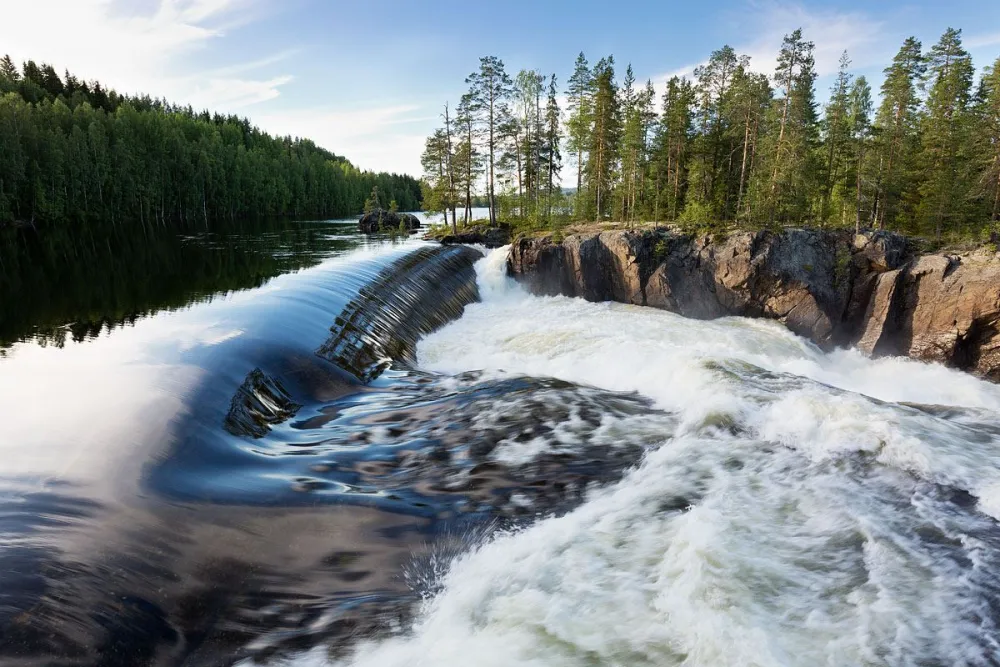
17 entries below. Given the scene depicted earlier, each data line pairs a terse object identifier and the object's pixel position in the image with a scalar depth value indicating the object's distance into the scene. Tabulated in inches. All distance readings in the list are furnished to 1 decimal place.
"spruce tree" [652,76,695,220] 1304.1
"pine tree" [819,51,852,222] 1252.5
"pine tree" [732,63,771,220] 1217.4
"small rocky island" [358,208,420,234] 2452.4
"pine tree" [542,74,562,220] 1812.3
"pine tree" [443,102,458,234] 1900.8
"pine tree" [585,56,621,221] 1427.2
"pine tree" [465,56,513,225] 1727.4
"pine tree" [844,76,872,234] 1107.9
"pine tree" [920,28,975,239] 1110.4
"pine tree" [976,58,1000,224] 1022.4
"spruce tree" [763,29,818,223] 1013.8
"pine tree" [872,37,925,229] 1238.9
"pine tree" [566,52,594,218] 1563.7
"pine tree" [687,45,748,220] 1332.4
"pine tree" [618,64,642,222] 1280.8
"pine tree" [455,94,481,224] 1798.7
